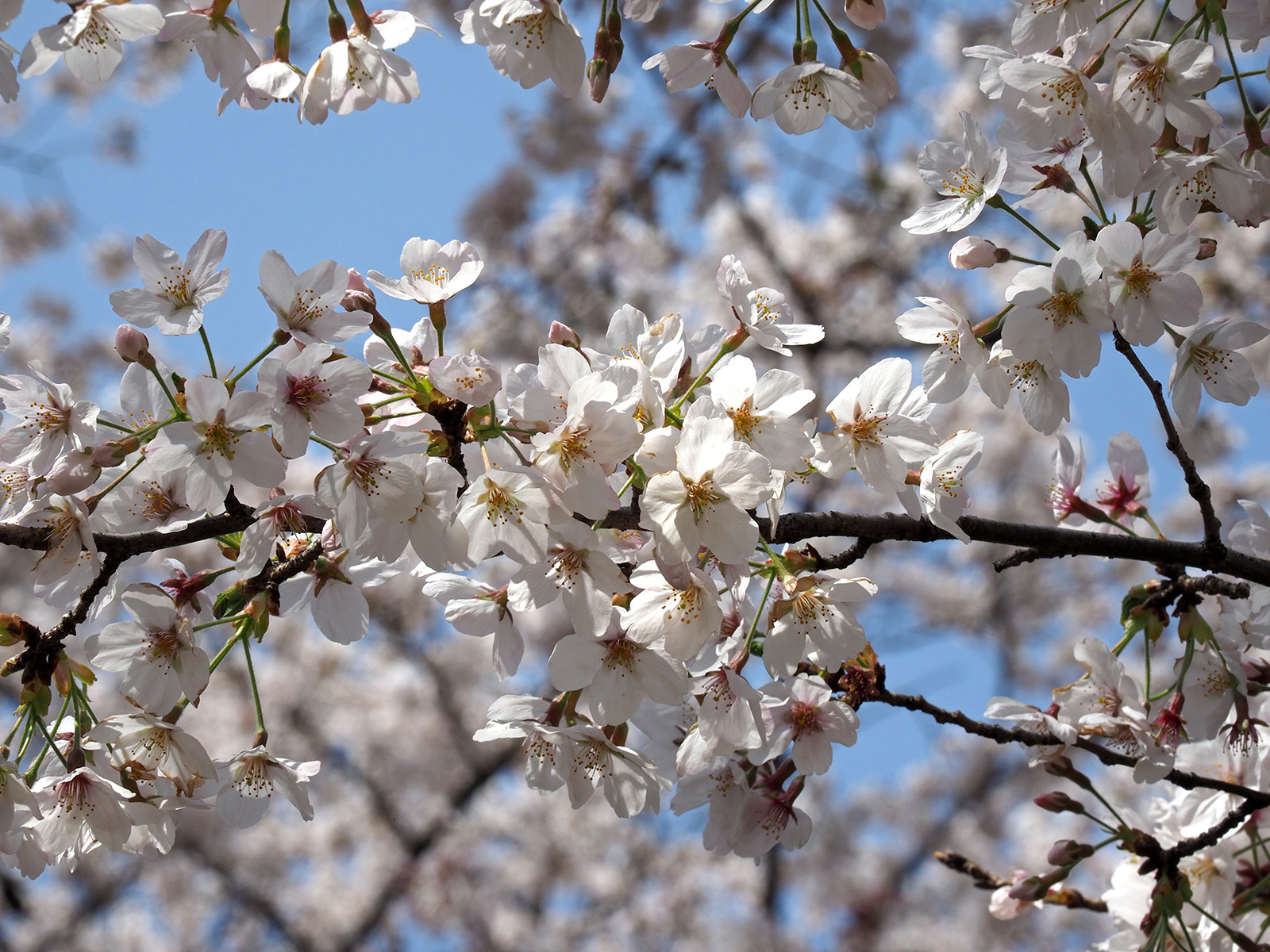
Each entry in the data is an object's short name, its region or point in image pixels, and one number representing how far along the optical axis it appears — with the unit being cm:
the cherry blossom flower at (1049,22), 99
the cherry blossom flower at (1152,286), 98
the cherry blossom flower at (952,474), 98
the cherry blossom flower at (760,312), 99
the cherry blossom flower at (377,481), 94
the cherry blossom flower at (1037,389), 100
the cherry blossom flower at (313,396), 94
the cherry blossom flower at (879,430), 98
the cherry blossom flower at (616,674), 97
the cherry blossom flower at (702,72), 102
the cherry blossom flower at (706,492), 94
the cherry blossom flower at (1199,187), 97
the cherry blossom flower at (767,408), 96
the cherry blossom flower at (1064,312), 97
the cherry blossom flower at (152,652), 97
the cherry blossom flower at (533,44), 99
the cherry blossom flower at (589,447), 93
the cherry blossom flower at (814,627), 97
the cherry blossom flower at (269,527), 96
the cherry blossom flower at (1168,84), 97
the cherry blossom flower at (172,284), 97
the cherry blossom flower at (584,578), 95
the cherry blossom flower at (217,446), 93
